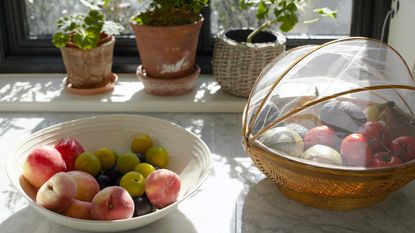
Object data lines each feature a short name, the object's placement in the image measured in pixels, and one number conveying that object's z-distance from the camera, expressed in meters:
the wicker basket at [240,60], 1.47
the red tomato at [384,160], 1.02
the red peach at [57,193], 1.00
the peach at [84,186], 1.07
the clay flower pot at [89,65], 1.53
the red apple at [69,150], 1.15
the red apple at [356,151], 1.02
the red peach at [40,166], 1.08
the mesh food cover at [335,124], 1.02
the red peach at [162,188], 1.04
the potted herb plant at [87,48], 1.49
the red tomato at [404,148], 1.04
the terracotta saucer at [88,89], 1.57
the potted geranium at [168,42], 1.49
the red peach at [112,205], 1.00
